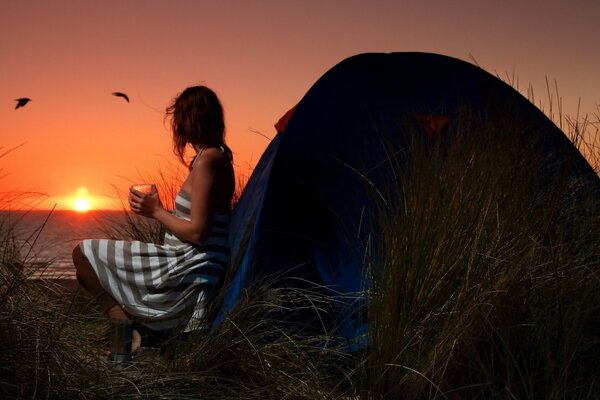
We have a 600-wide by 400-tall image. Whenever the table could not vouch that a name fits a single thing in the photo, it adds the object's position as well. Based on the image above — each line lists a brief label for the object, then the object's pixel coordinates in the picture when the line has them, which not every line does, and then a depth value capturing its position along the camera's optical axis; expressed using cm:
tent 343
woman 353
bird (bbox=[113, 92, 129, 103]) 479
